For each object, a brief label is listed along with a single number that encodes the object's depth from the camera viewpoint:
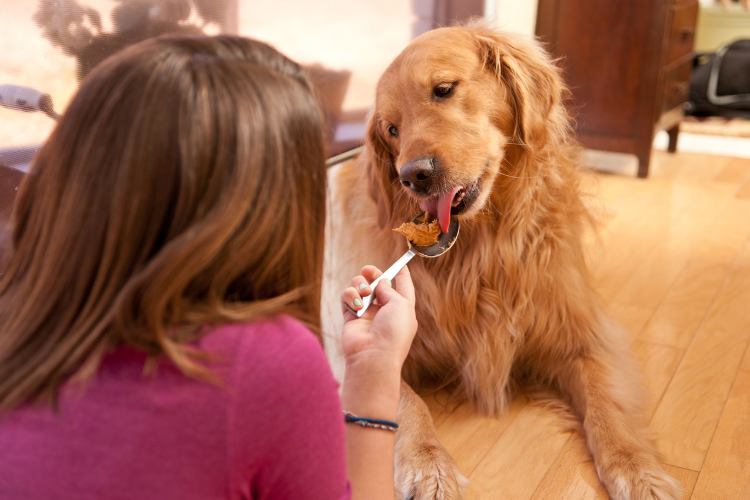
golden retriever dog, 1.45
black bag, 4.96
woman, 0.67
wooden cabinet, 3.48
